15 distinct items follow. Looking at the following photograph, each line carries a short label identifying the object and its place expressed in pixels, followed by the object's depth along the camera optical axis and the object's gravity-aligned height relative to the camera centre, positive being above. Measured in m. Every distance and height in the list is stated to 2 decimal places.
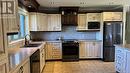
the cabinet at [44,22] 3.78 +0.54
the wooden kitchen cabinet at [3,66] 0.94 -0.36
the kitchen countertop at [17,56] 1.35 -0.44
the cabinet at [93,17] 3.98 +0.76
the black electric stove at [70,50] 3.82 -0.71
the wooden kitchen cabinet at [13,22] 1.50 +0.23
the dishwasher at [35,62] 2.00 -0.70
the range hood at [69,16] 3.91 +0.80
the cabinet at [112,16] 3.82 +0.77
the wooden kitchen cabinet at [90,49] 3.92 -0.69
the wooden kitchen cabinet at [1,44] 0.96 -0.11
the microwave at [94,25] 3.98 +0.40
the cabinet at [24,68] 1.37 -0.59
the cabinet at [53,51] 3.83 -0.74
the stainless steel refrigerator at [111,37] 3.77 -0.14
